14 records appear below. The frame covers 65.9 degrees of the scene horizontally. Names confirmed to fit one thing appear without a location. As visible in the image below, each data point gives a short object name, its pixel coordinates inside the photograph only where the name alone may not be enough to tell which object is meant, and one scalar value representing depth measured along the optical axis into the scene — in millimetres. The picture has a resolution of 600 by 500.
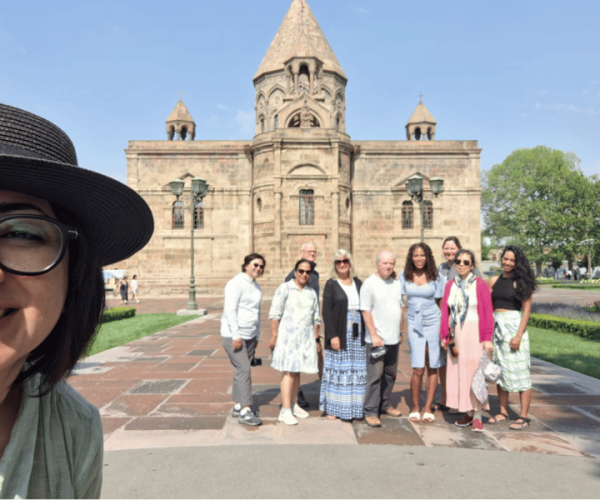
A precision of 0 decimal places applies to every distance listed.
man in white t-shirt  5379
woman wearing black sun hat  1016
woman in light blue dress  5434
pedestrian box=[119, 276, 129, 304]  22438
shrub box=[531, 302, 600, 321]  13452
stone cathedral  29812
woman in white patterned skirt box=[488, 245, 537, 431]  5246
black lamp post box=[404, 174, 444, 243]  14797
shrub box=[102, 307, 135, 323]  15084
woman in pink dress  5106
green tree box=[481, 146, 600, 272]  39875
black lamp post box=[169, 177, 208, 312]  17203
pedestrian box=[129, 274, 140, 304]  23703
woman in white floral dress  5332
